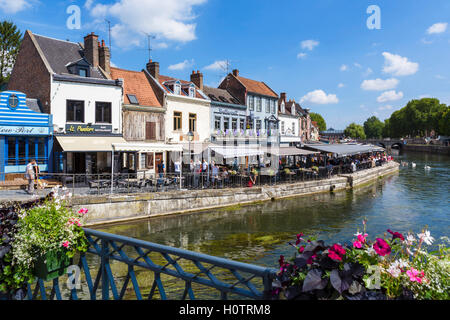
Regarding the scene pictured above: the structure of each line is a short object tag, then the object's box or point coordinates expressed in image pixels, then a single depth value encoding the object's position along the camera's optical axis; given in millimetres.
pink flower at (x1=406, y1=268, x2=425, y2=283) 2498
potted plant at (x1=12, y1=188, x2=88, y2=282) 3729
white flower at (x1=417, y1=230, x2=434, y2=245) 3120
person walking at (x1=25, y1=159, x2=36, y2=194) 15125
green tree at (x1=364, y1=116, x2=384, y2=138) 173375
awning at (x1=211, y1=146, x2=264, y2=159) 22109
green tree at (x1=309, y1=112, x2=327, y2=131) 137625
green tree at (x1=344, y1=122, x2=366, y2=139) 161000
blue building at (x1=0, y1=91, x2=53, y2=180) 18719
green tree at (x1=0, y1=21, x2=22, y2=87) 37656
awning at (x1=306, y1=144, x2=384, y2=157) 30766
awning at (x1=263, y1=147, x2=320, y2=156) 25683
